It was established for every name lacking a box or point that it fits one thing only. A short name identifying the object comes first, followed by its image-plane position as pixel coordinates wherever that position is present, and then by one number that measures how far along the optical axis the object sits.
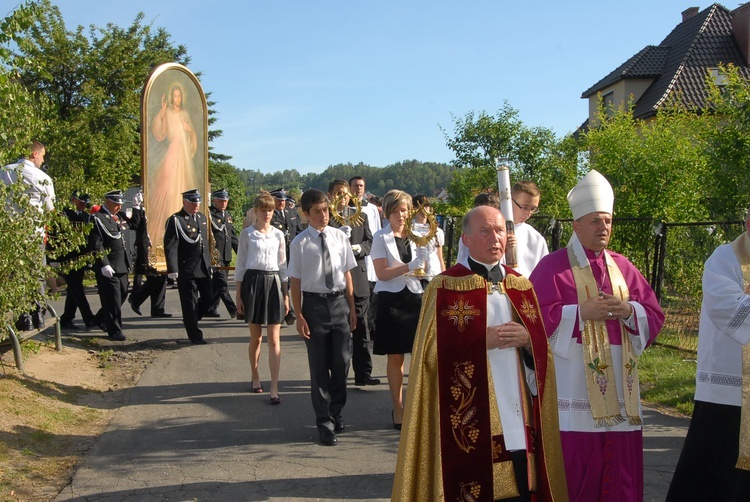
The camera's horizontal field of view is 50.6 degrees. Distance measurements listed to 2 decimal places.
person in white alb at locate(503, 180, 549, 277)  6.23
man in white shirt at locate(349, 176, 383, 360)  9.47
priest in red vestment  4.21
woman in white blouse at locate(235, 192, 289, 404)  8.30
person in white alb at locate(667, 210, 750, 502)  4.33
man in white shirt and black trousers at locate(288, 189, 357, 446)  6.80
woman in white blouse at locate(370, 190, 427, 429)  7.04
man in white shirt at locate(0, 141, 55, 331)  8.90
